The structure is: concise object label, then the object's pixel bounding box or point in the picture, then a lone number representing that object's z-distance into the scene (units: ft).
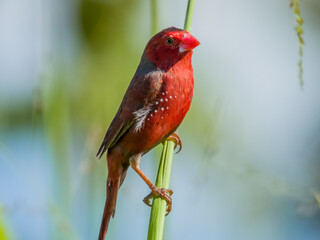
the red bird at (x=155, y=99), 15.90
